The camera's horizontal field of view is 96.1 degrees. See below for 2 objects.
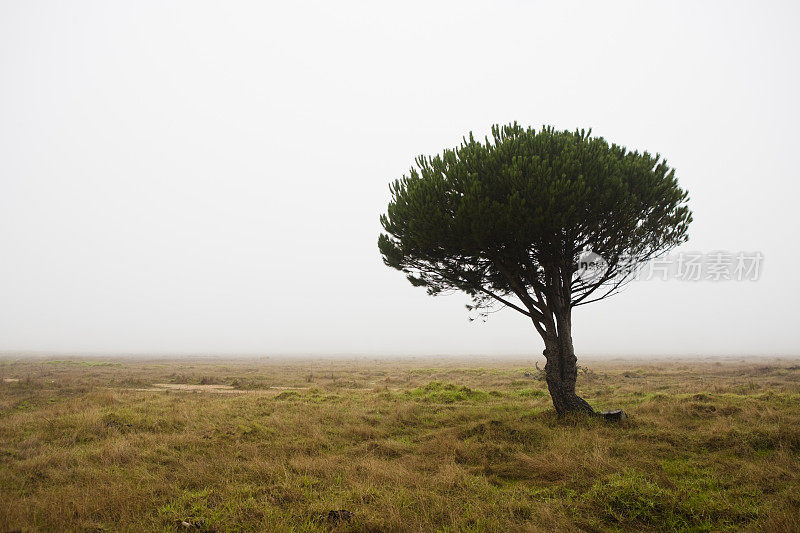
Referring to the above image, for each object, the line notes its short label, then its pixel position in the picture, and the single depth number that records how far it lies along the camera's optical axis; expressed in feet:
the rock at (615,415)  42.11
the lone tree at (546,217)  39.32
